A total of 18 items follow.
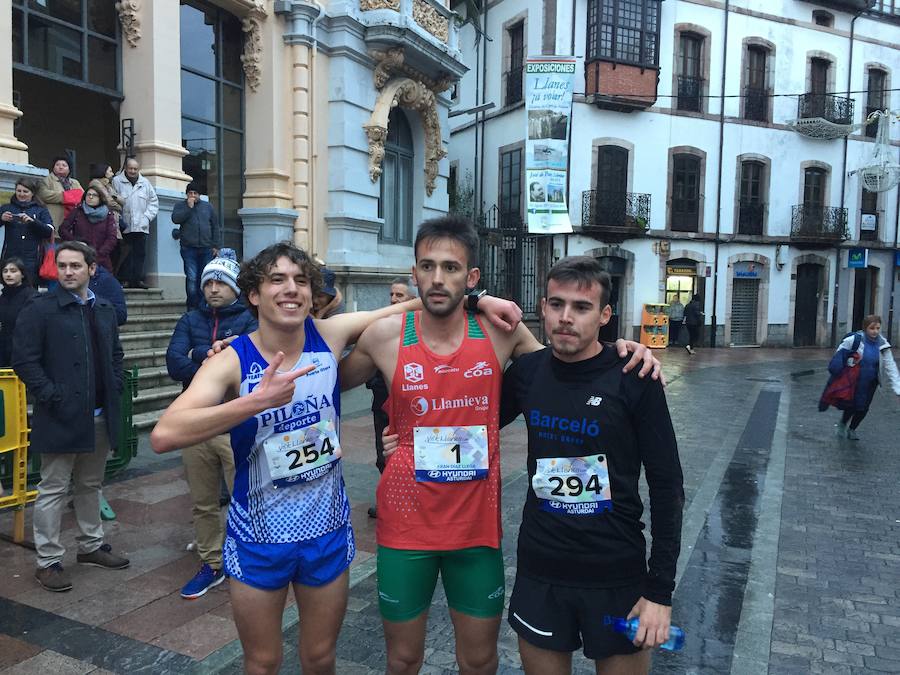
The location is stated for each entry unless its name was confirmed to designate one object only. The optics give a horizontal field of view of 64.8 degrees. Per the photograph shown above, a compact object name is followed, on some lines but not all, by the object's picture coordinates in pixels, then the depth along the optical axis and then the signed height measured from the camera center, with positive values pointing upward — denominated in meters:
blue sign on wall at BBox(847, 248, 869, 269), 27.64 +1.27
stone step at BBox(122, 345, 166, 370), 8.33 -0.95
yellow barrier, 4.52 -0.99
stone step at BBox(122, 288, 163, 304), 9.40 -0.21
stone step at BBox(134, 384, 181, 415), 7.79 -1.33
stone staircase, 7.89 -0.83
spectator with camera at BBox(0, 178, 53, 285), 7.46 +0.53
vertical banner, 17.16 +3.66
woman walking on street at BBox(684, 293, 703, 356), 23.44 -1.03
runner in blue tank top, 2.50 -0.71
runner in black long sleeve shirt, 2.33 -0.70
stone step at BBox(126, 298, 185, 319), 9.20 -0.38
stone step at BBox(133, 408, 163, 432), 7.41 -1.50
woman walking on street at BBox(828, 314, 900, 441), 8.96 -0.88
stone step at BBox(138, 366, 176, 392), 8.17 -1.16
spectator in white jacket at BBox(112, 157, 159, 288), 9.25 +0.99
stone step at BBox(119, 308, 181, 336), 8.88 -0.57
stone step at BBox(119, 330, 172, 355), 8.57 -0.76
